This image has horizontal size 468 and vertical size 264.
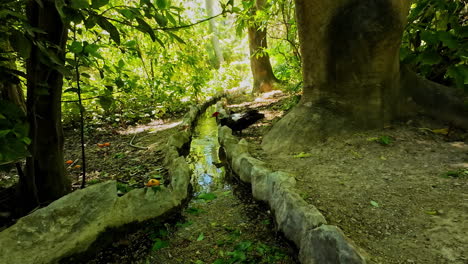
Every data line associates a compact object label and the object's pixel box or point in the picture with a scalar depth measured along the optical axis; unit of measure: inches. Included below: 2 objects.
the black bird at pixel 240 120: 189.6
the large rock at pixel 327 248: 51.4
